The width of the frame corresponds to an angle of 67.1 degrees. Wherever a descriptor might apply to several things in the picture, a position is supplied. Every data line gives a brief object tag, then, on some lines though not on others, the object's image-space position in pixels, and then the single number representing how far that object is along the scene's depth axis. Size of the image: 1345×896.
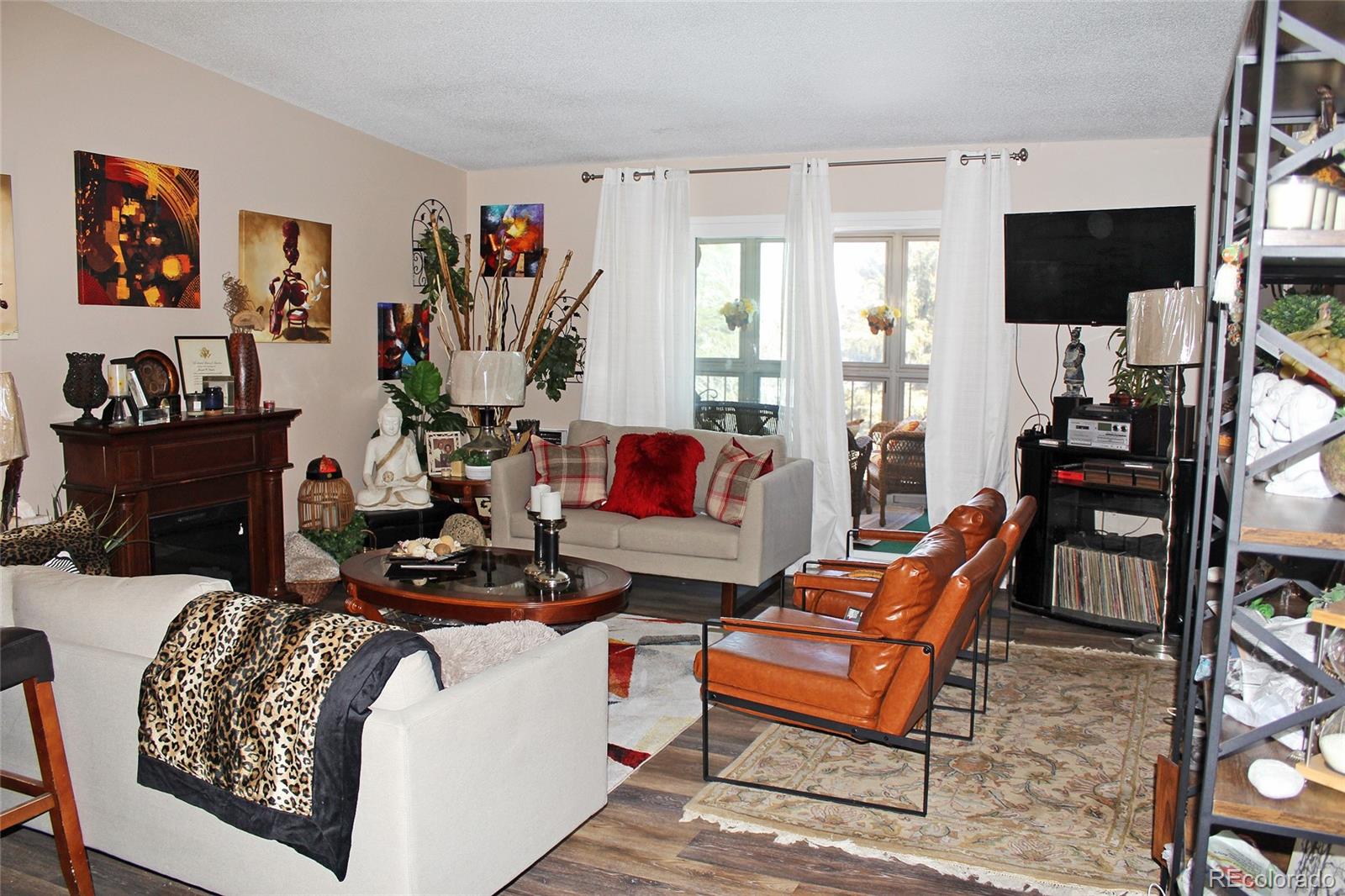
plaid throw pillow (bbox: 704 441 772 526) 5.52
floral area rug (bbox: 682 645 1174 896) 3.03
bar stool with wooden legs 2.57
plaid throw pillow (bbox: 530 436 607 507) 6.00
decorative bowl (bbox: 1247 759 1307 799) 2.18
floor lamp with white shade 4.56
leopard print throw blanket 2.34
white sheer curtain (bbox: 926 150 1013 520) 6.18
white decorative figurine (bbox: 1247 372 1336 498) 2.24
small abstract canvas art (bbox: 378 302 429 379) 6.85
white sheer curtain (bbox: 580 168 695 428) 6.96
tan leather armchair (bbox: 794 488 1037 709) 3.77
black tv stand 5.41
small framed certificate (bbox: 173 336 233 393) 5.21
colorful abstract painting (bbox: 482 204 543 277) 7.49
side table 6.32
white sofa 2.37
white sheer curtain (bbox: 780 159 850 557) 6.54
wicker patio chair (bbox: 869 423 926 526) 7.35
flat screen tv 5.70
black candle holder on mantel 4.48
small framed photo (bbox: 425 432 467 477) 6.67
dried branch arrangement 7.10
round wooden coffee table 4.13
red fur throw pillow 5.77
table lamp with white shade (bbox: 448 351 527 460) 5.96
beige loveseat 5.38
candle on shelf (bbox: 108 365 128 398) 4.61
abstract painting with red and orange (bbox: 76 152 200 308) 4.71
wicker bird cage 5.95
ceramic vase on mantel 5.27
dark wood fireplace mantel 4.52
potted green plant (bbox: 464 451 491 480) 6.41
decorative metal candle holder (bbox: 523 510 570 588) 4.37
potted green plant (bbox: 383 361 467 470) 6.72
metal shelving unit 2.02
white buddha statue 6.27
